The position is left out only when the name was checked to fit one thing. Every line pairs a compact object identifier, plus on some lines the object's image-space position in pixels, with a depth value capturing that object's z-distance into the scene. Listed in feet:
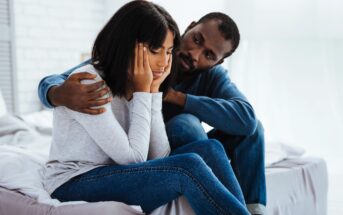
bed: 7.04
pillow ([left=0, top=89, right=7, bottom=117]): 11.67
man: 8.11
